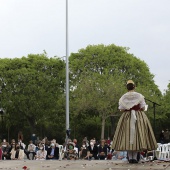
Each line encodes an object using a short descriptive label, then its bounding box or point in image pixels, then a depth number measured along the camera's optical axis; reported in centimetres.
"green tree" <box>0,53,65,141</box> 5672
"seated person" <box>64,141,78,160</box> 2495
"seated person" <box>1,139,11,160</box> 2889
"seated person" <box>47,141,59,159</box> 2626
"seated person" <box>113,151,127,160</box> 2311
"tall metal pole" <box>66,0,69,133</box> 3600
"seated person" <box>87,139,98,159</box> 2659
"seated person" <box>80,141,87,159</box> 2794
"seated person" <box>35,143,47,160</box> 2652
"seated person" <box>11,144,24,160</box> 2686
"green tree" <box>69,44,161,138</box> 5266
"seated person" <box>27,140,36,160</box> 2941
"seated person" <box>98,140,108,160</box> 2616
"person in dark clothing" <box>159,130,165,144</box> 3743
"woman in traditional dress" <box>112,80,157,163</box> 1326
